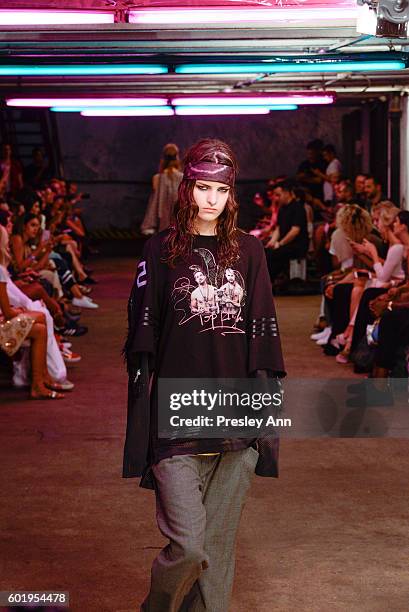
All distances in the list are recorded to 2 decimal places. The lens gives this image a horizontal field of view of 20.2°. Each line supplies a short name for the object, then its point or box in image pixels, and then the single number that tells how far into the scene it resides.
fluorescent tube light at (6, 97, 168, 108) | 11.57
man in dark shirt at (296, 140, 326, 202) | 17.81
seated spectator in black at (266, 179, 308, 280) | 15.13
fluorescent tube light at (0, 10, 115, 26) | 5.55
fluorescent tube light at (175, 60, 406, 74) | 7.24
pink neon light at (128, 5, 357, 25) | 5.52
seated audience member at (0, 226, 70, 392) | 8.63
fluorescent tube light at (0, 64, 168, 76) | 7.22
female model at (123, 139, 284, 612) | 3.50
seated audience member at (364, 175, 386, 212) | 13.23
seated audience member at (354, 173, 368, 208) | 13.43
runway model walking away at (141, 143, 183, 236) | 14.15
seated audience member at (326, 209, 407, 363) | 9.11
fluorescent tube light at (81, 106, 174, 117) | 13.10
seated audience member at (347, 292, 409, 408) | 8.22
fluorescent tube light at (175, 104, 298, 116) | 13.12
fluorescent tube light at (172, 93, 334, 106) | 11.70
